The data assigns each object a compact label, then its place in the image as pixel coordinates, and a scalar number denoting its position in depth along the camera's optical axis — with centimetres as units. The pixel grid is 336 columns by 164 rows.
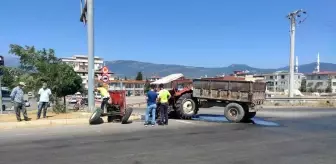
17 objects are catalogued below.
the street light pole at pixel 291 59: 4350
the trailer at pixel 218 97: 1916
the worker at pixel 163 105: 1731
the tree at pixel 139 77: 17520
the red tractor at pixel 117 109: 1759
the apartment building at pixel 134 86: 12812
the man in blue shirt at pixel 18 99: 1706
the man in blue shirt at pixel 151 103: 1730
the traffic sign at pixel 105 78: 2308
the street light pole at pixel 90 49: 2105
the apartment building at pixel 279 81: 17688
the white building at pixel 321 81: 16475
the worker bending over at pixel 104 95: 1769
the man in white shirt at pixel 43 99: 1828
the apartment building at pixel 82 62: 15473
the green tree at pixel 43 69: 2247
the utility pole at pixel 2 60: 1985
